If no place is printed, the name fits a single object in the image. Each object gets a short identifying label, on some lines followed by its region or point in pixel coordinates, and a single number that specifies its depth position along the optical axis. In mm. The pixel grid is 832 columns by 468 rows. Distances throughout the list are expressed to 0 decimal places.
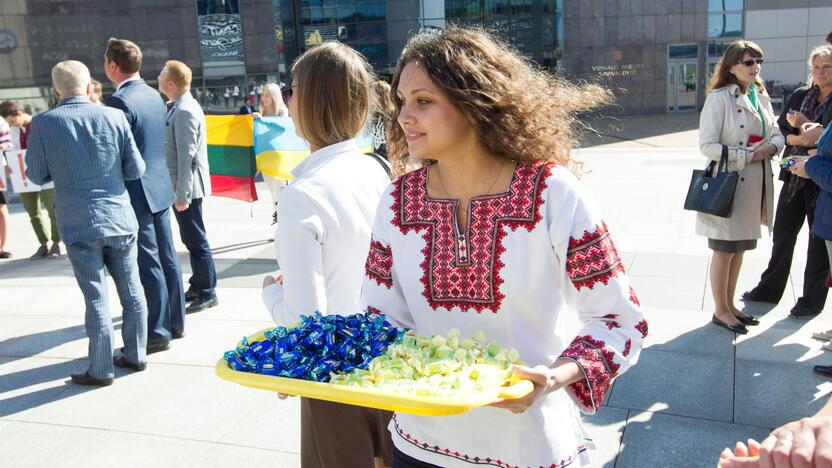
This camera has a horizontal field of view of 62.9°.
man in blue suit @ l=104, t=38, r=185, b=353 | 5047
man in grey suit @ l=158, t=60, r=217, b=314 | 5719
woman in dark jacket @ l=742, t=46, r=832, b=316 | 4742
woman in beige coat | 4805
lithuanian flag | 8312
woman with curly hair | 1727
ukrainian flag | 7309
